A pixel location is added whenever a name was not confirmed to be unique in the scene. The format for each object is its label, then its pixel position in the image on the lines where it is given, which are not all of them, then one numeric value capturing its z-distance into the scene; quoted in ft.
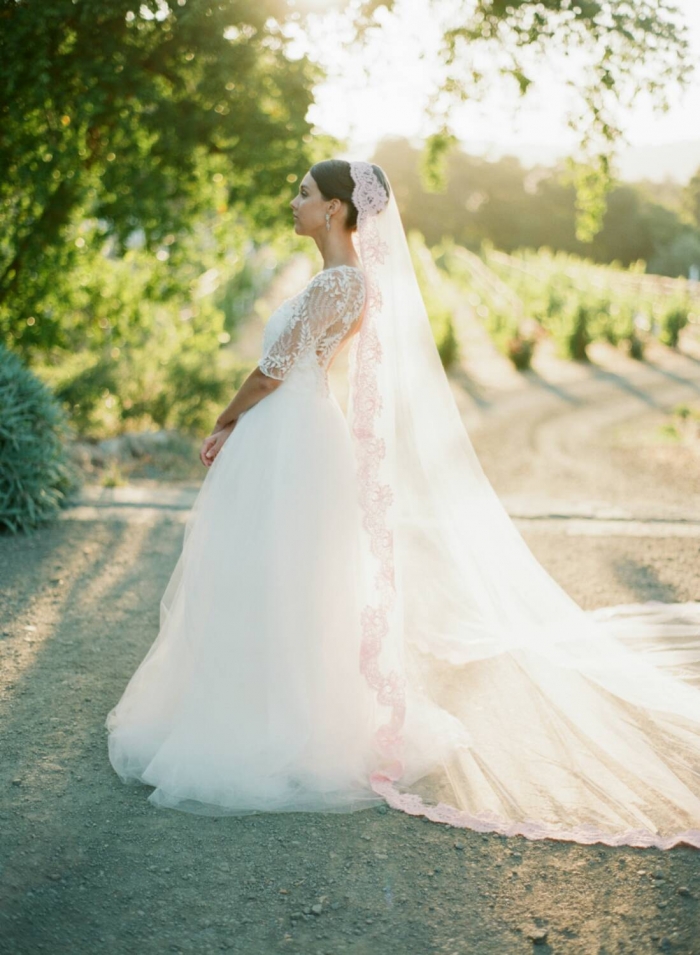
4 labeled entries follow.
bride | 9.78
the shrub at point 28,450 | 18.93
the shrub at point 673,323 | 65.92
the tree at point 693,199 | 150.82
